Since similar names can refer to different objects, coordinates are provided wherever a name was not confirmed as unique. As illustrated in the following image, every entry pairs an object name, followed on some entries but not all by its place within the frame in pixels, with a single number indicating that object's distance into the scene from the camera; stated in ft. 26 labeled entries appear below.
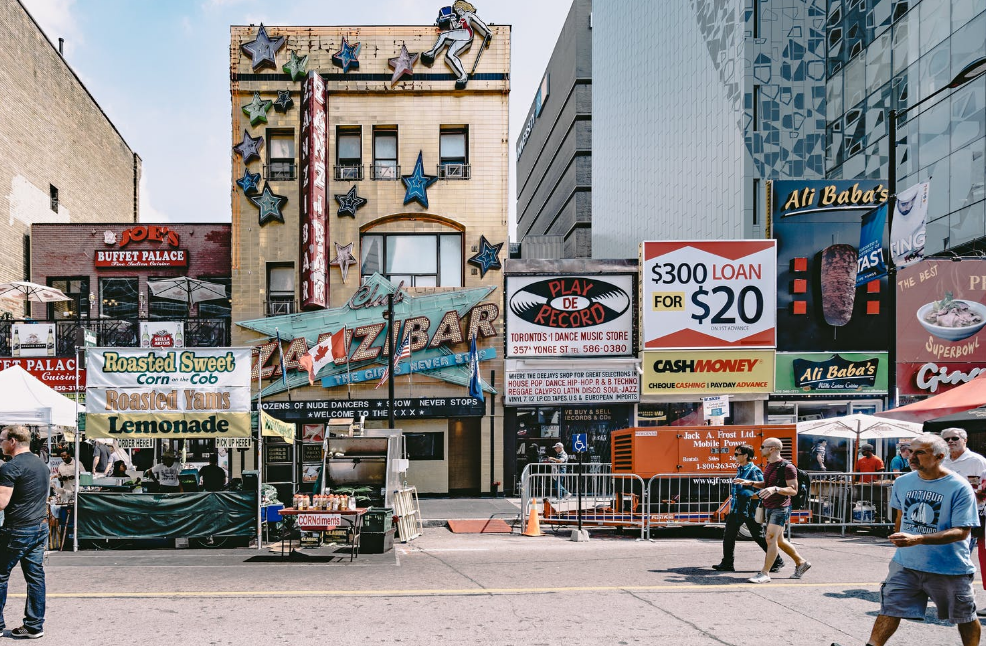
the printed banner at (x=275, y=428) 50.24
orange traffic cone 52.16
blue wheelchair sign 58.21
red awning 46.16
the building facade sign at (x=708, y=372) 81.51
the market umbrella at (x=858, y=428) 60.29
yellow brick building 81.76
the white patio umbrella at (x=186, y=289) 84.02
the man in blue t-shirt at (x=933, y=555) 19.43
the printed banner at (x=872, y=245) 63.41
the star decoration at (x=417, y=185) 84.12
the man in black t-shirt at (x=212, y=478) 49.62
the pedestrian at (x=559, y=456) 74.79
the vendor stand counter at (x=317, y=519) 41.47
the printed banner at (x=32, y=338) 81.66
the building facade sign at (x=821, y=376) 82.89
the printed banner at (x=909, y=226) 55.93
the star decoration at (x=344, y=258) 83.05
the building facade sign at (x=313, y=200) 80.28
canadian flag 77.30
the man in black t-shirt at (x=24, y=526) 24.18
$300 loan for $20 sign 81.46
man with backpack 33.63
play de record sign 82.23
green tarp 44.91
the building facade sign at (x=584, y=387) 82.07
